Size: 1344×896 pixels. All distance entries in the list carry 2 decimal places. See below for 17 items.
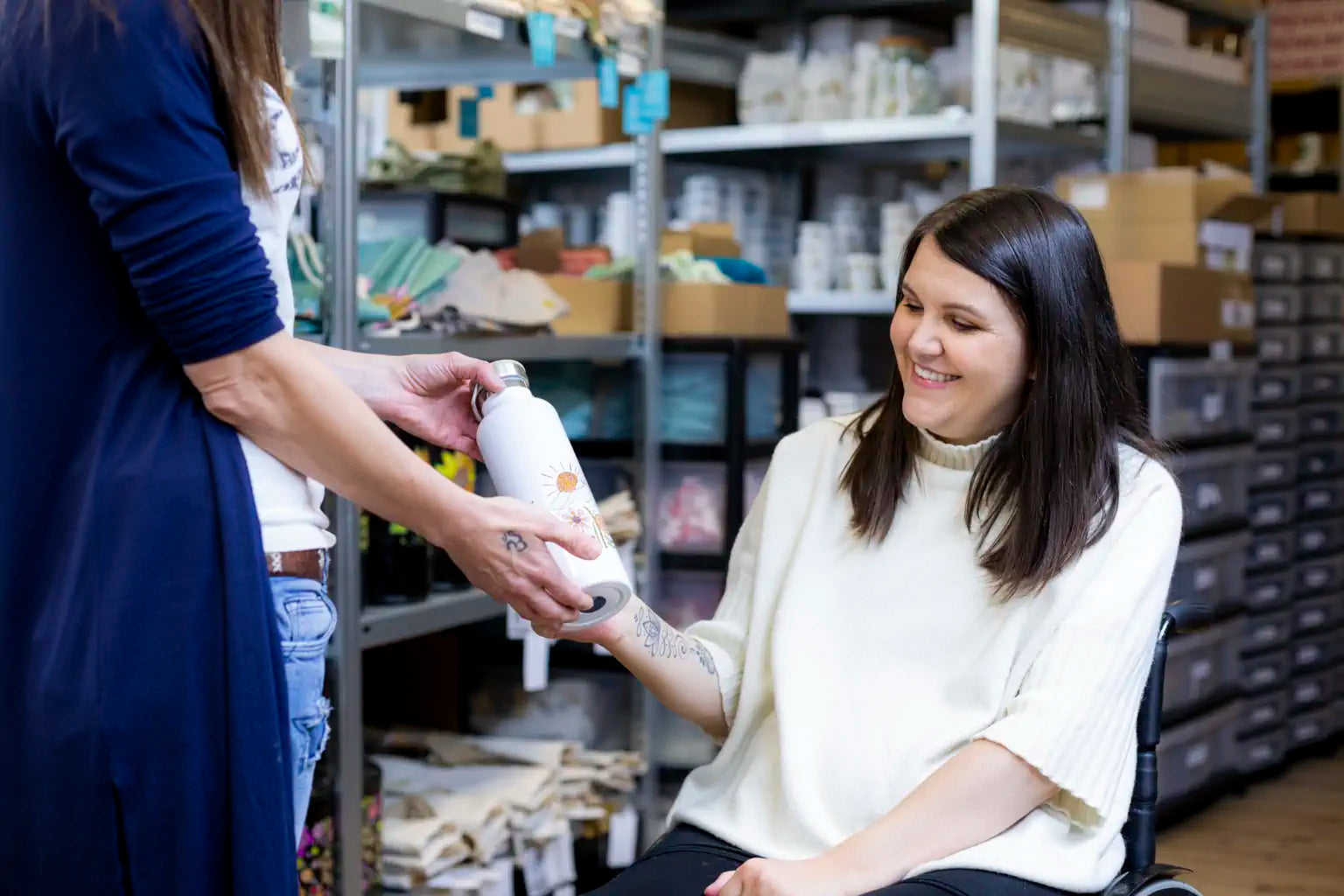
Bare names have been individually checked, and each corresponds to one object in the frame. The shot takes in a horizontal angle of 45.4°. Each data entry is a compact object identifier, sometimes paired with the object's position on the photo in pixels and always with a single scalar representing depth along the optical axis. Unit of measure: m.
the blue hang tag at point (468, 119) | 3.68
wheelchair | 1.82
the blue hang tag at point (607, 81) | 3.11
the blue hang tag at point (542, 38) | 2.83
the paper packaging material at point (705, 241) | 3.71
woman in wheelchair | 1.64
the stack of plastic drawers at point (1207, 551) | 4.05
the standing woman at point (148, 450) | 1.12
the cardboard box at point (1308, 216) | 4.77
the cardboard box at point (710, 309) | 3.49
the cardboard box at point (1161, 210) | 4.04
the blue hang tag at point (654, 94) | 3.25
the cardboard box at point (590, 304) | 3.28
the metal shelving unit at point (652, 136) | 2.47
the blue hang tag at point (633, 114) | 3.28
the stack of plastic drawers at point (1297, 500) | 4.61
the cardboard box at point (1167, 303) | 3.85
